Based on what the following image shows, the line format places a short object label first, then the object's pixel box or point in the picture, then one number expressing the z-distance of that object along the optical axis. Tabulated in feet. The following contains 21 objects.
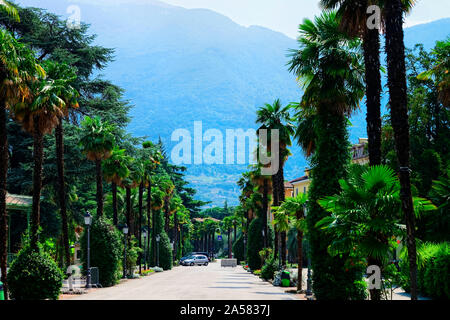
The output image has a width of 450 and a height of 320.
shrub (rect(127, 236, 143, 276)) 143.64
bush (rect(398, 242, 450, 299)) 68.90
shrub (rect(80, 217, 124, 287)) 108.68
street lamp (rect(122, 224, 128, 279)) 133.59
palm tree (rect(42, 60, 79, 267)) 89.35
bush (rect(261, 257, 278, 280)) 125.64
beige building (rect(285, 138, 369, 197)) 225.52
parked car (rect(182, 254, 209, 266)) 286.25
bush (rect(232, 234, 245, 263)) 306.96
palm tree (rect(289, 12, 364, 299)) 65.51
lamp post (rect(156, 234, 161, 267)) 201.42
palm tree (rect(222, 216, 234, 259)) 450.83
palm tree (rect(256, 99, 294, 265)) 129.18
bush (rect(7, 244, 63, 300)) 70.08
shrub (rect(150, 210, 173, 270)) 206.80
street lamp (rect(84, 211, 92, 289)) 99.14
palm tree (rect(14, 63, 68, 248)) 78.69
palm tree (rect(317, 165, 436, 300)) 44.78
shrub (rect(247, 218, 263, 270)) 169.58
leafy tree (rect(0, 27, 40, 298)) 66.54
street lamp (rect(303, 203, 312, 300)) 79.79
